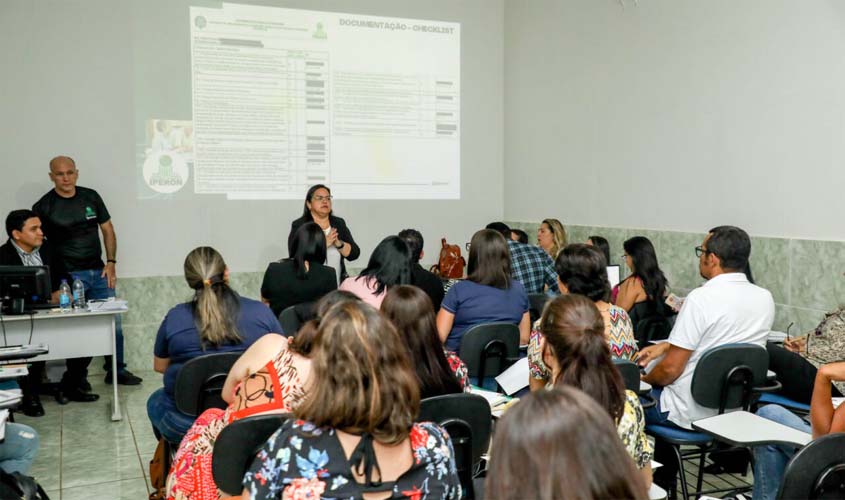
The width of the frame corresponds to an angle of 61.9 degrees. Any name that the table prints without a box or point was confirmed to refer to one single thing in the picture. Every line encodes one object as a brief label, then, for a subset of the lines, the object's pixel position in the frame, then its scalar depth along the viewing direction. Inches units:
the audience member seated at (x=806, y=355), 104.3
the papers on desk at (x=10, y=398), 101.8
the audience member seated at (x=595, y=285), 113.0
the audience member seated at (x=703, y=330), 119.5
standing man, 208.7
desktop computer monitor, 168.4
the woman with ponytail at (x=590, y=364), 71.2
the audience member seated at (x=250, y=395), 82.4
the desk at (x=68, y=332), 171.9
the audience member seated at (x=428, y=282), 158.1
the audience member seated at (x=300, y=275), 157.6
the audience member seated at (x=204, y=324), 115.1
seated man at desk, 189.0
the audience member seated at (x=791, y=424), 84.4
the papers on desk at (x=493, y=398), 100.0
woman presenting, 214.5
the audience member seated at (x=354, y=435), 59.7
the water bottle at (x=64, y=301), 180.0
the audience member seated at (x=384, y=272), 144.4
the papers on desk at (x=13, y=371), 114.3
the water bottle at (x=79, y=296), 185.6
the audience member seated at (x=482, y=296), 141.3
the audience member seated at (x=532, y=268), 198.5
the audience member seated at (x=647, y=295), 165.8
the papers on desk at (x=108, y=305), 180.2
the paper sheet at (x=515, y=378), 115.0
